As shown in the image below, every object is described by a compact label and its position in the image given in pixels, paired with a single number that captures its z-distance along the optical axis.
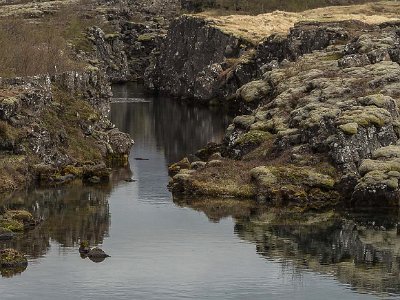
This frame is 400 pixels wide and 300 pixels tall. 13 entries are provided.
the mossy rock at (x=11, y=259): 94.88
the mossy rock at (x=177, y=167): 147.62
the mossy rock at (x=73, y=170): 139.34
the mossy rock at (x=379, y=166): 127.81
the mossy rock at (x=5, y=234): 105.53
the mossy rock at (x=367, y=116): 136.96
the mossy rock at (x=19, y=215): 112.38
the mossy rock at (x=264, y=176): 130.07
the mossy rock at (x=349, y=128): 134.00
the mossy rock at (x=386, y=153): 131.88
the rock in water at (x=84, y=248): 102.07
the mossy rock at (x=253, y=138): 148.50
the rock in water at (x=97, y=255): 99.38
